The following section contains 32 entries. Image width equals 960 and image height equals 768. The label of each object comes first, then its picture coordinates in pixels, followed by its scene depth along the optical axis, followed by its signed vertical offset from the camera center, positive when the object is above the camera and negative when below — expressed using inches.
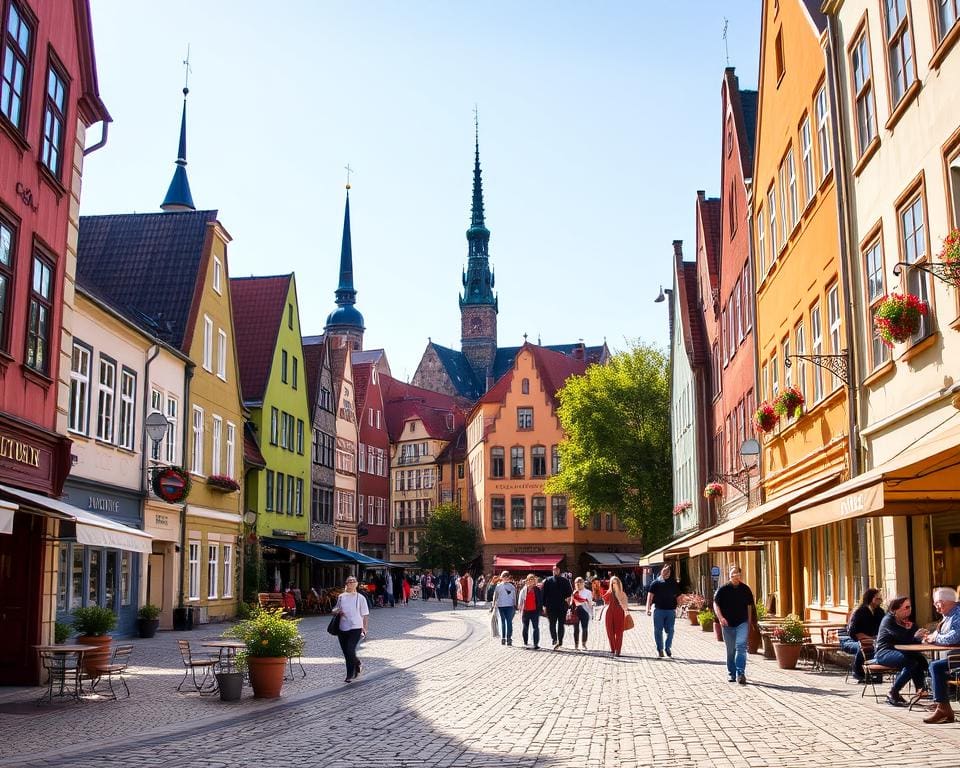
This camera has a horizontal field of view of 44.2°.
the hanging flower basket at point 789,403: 824.9 +110.4
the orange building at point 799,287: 753.6 +197.6
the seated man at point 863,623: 595.8 -30.7
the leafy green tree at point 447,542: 3159.5 +54.6
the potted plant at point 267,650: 579.2 -42.7
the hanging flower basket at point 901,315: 533.3 +110.3
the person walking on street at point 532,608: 1019.3 -39.7
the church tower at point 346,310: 5206.7 +1115.9
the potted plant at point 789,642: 717.9 -48.3
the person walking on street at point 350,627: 681.0 -36.7
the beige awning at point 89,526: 571.5 +19.4
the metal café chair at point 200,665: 605.2 -52.0
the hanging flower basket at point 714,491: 1244.2 +74.1
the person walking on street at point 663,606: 883.4 -32.7
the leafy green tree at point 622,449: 2233.0 +213.8
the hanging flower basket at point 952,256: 474.0 +122.3
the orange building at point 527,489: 3065.9 +191.9
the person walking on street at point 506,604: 1080.6 -39.0
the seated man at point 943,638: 439.8 -30.4
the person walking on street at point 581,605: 1014.7 -37.1
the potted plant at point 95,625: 681.6 -35.9
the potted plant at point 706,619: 1240.8 -59.8
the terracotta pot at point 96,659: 608.1 -50.5
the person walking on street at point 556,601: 1002.7 -32.7
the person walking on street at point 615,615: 919.7 -40.9
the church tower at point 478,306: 5895.7 +1283.1
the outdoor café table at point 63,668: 571.2 -50.4
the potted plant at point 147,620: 1130.7 -54.0
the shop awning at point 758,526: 716.7 +24.4
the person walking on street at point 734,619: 649.6 -31.4
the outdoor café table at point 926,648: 452.0 -33.3
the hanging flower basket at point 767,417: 891.4 +108.3
